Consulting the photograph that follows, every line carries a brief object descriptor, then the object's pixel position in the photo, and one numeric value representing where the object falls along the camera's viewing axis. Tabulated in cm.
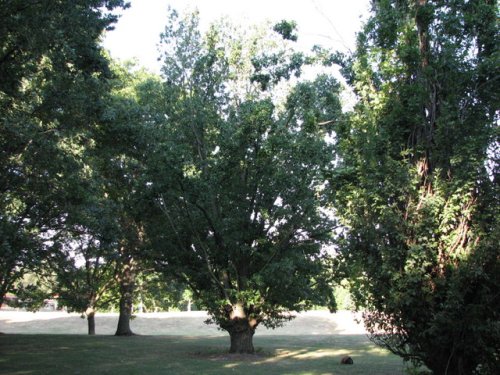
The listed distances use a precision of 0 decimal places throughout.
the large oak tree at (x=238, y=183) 1659
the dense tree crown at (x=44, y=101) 988
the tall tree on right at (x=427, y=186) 693
